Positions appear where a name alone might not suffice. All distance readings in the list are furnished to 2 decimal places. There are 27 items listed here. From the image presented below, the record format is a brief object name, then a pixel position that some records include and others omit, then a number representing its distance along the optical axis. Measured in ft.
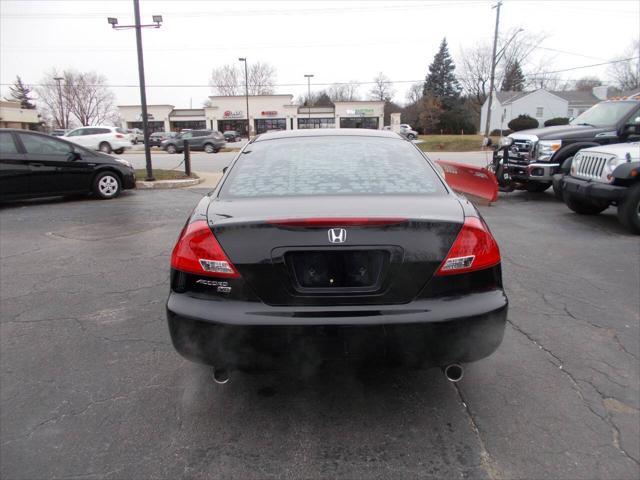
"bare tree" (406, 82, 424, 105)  287.28
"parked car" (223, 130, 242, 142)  197.34
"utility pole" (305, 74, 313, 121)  219.41
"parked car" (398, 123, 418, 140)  173.11
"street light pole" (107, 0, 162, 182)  41.78
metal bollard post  49.13
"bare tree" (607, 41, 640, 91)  205.87
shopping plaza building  228.02
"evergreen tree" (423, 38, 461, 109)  246.88
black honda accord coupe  7.31
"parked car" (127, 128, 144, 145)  178.02
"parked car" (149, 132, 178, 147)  155.74
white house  213.66
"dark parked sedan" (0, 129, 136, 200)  30.25
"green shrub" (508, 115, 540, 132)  142.14
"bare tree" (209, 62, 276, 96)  302.04
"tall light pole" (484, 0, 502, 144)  111.22
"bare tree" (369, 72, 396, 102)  315.17
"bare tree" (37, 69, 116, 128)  245.65
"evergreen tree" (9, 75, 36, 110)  264.72
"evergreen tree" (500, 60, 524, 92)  227.98
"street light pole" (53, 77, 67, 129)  234.95
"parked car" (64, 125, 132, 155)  86.28
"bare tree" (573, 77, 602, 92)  256.11
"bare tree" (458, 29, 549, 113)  217.97
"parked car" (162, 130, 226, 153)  115.96
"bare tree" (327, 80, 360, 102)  317.01
